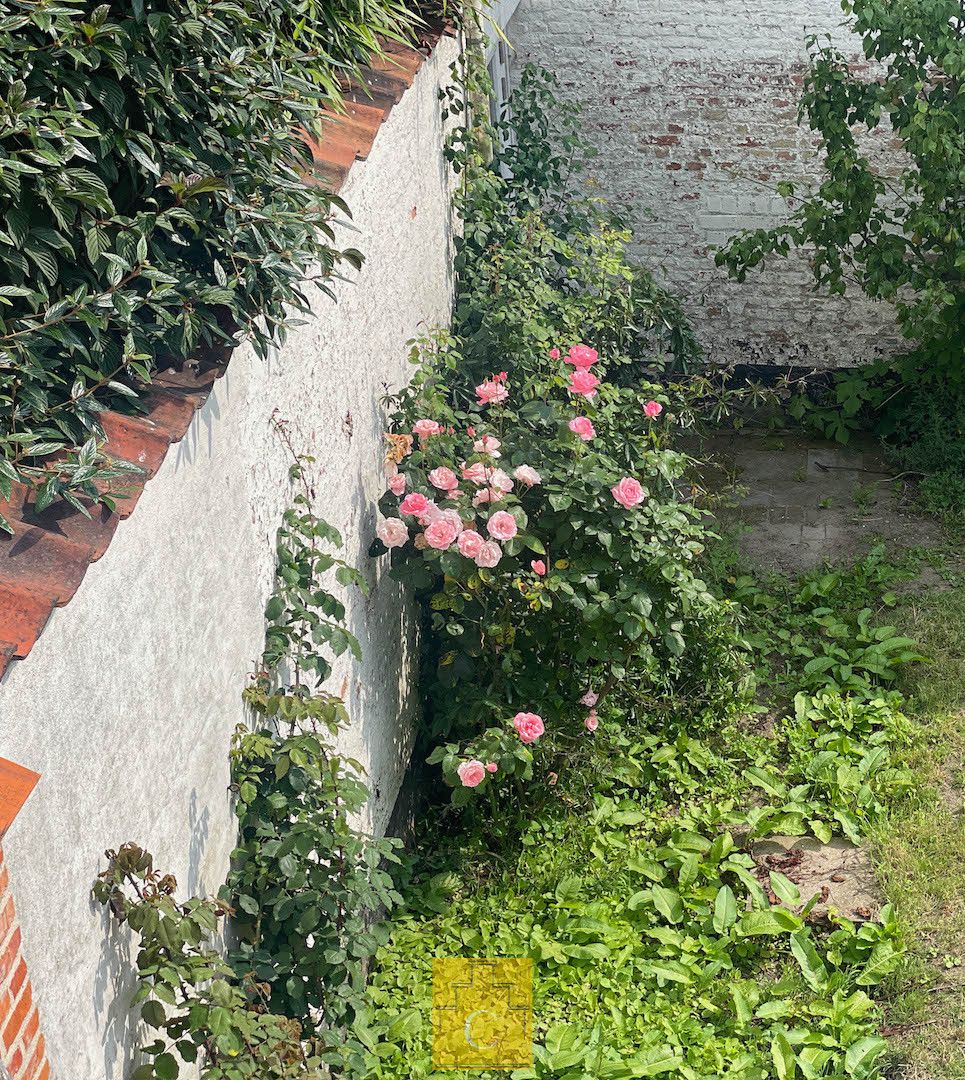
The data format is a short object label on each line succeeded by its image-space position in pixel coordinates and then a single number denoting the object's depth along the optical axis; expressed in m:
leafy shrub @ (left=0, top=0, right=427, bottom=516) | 2.17
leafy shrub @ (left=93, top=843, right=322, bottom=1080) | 2.37
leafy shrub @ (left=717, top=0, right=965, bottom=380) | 6.42
